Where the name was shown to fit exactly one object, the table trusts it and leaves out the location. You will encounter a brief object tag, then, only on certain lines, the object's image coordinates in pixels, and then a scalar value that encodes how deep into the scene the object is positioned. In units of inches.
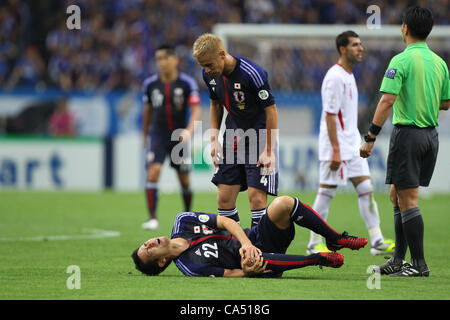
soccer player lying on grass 533.3
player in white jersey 708.7
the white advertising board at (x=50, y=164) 1510.8
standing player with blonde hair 602.5
